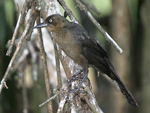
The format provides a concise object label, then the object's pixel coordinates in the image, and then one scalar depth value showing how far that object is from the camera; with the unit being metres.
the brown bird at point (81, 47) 5.63
